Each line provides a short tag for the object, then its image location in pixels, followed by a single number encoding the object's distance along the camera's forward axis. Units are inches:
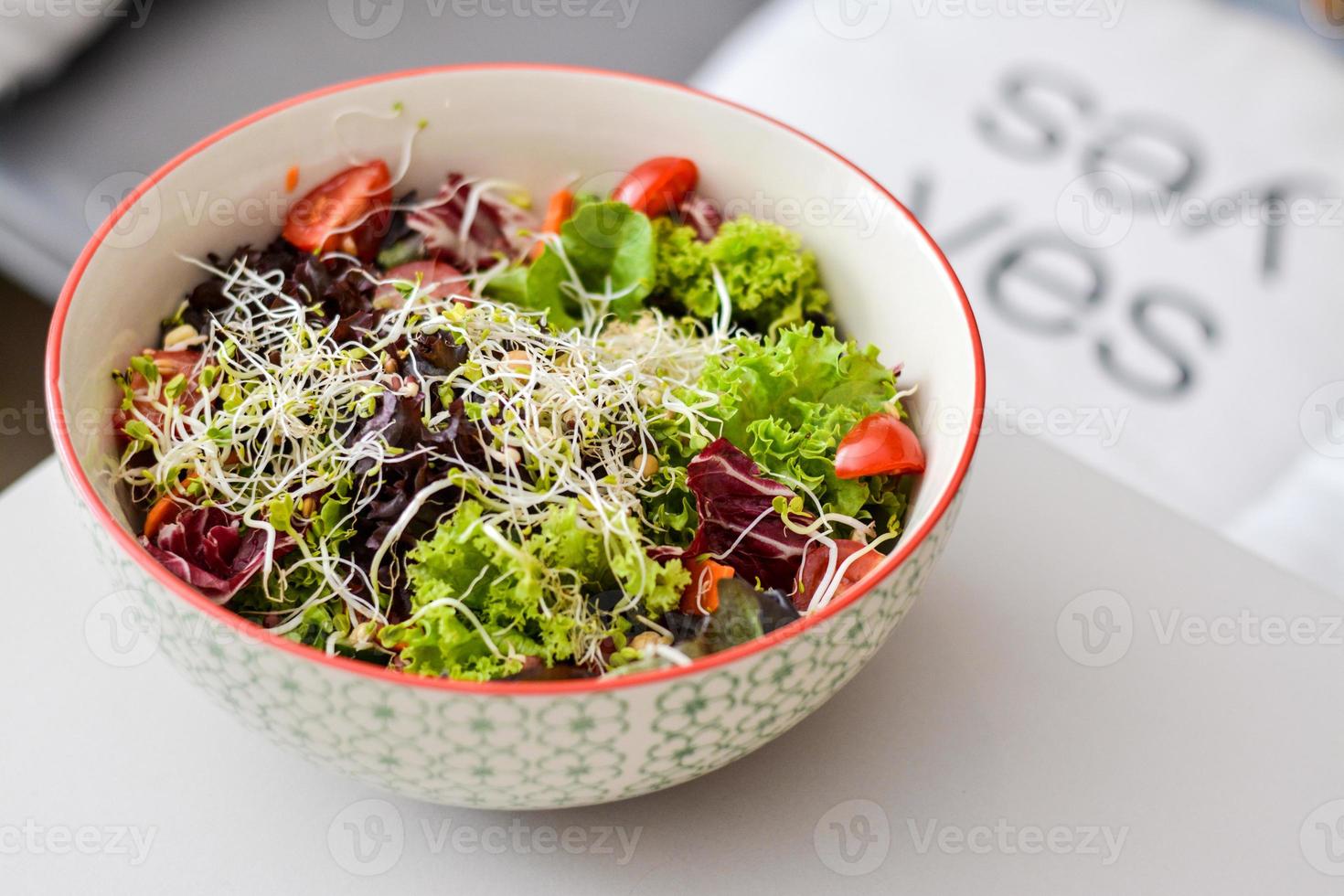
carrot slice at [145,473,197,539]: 26.7
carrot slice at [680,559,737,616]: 26.2
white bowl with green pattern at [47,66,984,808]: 24.4
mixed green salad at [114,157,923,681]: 25.8
